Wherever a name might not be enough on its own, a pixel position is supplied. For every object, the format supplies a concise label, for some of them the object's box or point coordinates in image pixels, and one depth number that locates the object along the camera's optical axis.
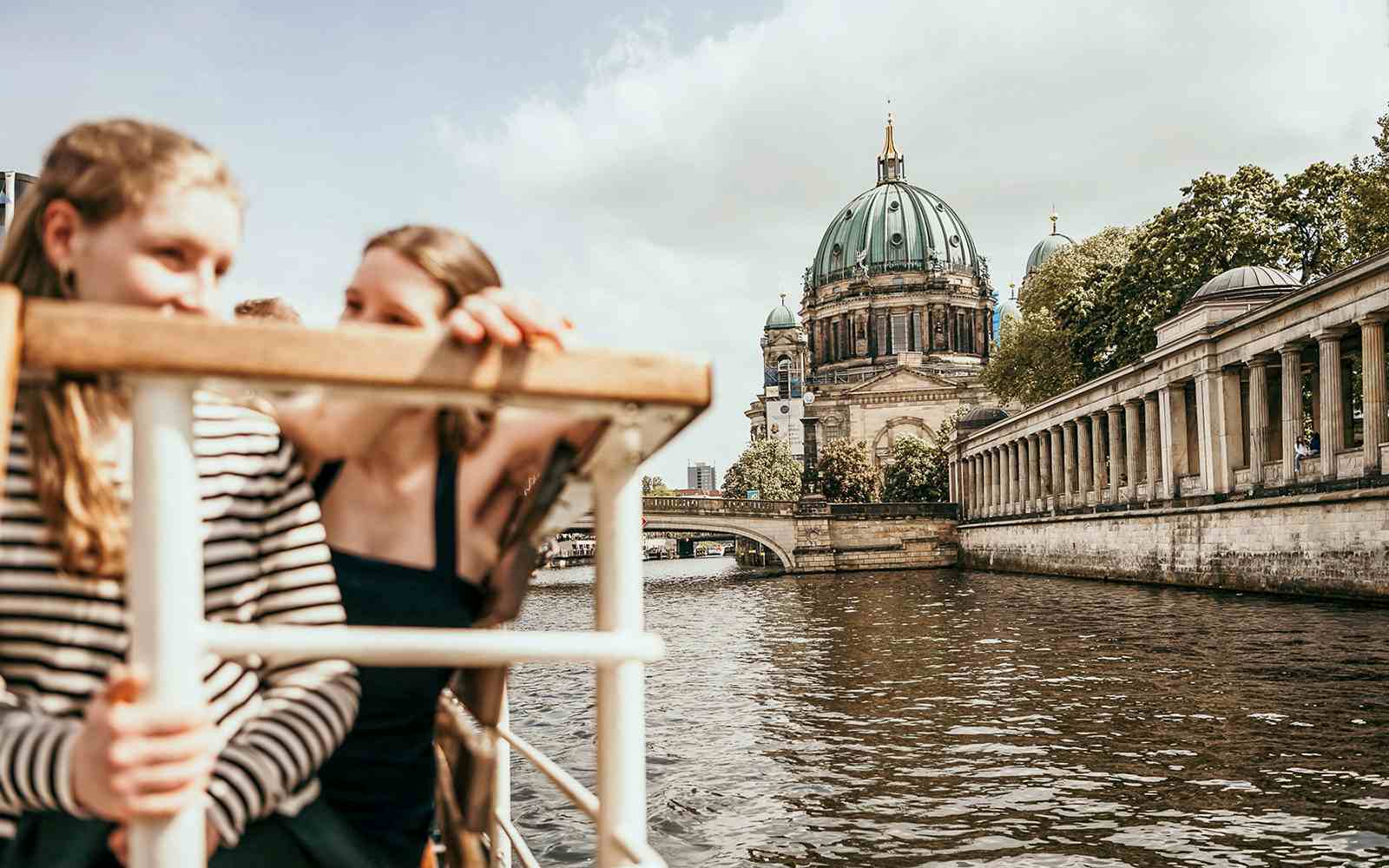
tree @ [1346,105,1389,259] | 26.66
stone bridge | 59.31
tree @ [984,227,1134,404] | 45.56
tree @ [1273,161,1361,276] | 35.91
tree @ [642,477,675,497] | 121.19
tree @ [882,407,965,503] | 75.50
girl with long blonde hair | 1.50
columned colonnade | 24.06
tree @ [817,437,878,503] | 82.94
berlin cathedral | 111.06
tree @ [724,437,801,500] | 99.19
